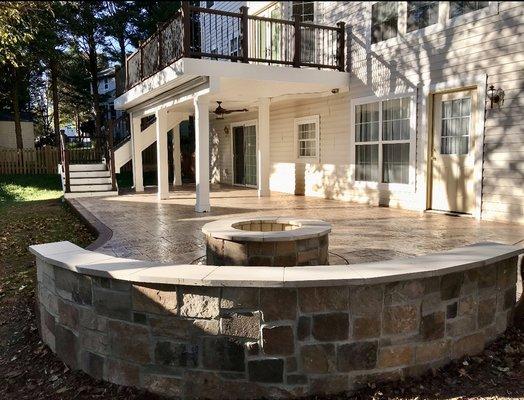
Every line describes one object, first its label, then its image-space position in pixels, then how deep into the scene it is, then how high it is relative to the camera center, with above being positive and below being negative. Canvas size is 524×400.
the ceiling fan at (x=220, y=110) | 11.26 +1.37
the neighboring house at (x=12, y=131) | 20.81 +1.68
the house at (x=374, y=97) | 6.29 +1.22
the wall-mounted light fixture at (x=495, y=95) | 6.15 +0.86
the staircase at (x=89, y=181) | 11.54 -0.47
